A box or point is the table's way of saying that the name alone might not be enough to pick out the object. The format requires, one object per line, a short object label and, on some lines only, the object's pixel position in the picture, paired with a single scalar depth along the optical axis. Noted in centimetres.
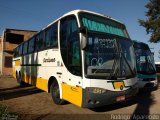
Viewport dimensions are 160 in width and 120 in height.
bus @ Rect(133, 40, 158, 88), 735
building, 1806
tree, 1665
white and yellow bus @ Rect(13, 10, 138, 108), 404
